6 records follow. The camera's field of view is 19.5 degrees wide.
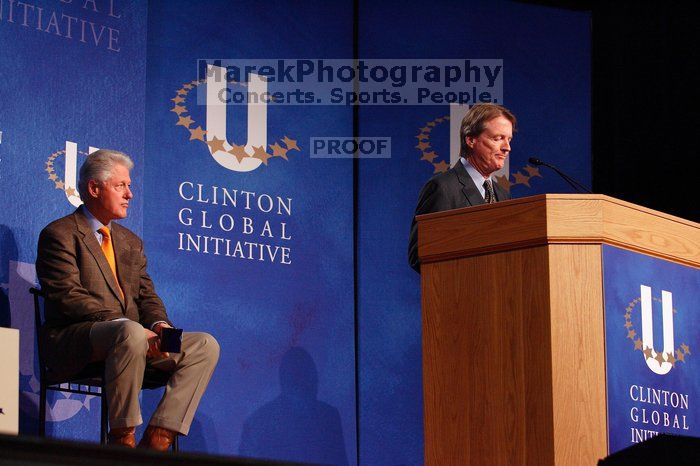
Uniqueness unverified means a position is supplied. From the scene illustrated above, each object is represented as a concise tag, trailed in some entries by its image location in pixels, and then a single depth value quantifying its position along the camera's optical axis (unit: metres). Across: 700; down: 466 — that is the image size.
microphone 6.36
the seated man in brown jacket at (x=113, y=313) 6.70
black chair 7.03
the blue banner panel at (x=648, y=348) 5.21
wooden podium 5.15
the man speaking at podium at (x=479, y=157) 7.06
